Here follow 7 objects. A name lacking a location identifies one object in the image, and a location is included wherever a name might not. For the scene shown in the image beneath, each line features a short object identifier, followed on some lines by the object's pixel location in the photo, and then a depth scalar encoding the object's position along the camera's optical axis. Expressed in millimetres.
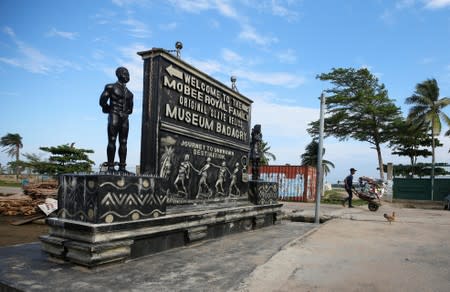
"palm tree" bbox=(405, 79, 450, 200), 31375
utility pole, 10750
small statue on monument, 10273
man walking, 16459
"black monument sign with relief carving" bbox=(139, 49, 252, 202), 5812
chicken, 10523
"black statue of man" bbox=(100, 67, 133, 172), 5168
